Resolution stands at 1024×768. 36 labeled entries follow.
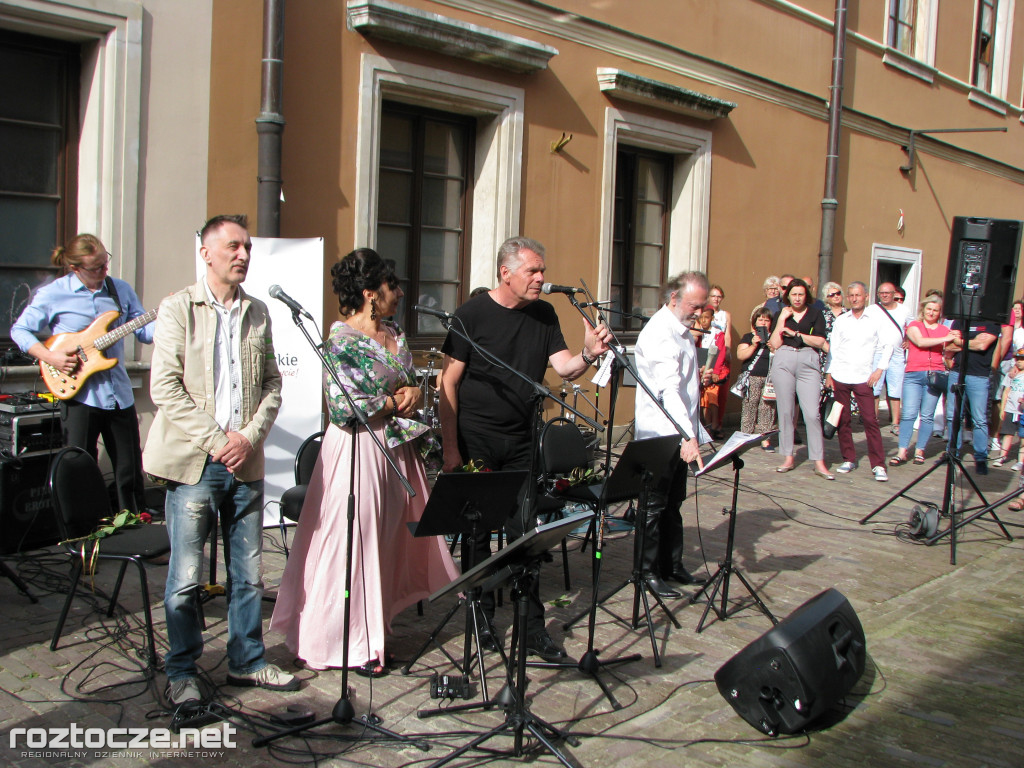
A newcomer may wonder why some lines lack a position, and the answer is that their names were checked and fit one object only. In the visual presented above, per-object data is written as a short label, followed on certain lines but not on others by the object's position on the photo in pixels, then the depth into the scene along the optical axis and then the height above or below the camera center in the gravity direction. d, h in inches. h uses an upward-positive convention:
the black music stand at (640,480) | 188.5 -34.3
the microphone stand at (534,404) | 171.5 -17.7
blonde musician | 238.4 -12.2
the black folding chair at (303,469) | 205.6 -39.6
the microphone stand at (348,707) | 145.2 -63.4
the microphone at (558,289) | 177.1 +3.3
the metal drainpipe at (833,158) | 524.1 +88.7
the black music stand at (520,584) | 127.0 -38.8
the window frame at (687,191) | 440.5 +58.3
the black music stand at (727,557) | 195.6 -52.5
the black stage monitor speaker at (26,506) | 228.1 -53.4
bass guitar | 238.4 -15.5
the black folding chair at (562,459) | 226.5 -37.2
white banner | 265.3 -14.4
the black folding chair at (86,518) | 173.9 -43.0
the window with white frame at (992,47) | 685.3 +201.8
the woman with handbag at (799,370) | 381.7 -21.2
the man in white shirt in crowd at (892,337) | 386.6 -6.9
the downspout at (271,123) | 283.3 +50.9
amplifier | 233.3 -36.7
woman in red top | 412.8 -22.1
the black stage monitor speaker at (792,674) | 152.9 -58.3
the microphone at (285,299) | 143.7 -0.4
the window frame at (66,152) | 266.1 +37.6
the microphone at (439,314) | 170.1 -2.1
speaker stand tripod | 291.3 -47.6
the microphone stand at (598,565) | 171.5 -46.5
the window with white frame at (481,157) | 341.1 +56.6
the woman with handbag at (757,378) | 432.8 -28.2
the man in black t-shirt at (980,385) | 398.0 -25.8
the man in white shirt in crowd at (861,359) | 376.2 -15.7
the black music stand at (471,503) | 148.1 -31.6
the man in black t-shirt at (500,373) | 187.6 -13.6
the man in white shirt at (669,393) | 220.7 -19.0
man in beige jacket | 150.0 -23.3
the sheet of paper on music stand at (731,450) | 194.9 -27.7
